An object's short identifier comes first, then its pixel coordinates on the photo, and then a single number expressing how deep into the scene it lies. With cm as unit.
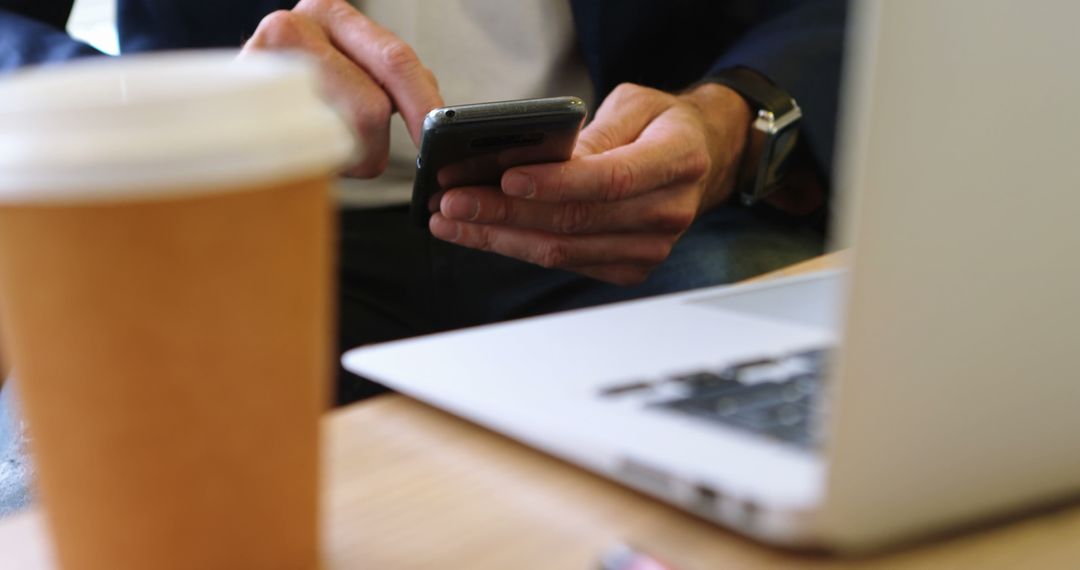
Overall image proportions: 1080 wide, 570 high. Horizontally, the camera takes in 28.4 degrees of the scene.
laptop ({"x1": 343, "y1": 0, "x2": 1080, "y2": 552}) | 51
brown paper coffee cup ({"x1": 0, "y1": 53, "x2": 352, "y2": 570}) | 49
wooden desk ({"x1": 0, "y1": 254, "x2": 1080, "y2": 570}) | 57
